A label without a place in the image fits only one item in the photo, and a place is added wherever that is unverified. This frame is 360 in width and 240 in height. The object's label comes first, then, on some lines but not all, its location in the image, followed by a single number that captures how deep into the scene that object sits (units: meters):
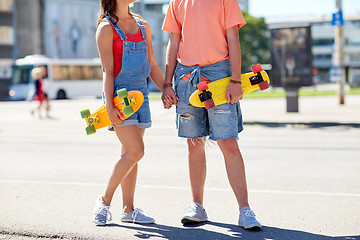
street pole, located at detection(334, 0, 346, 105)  20.62
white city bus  40.19
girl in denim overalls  4.09
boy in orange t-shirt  4.11
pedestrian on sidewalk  18.94
